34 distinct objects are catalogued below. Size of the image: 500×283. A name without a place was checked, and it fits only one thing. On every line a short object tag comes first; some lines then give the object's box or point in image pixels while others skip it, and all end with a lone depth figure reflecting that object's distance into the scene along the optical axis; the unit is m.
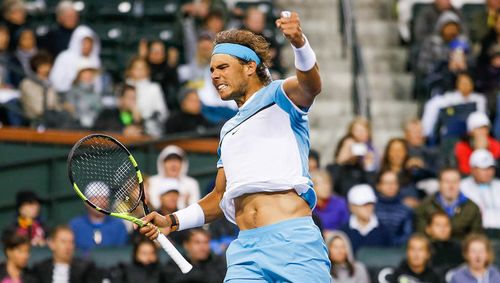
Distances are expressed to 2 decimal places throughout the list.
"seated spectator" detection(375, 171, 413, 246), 13.40
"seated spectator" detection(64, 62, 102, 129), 15.25
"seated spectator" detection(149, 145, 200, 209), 13.65
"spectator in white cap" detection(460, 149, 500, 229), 13.74
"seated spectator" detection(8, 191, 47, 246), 13.28
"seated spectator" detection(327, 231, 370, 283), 12.31
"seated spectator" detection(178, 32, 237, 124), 15.20
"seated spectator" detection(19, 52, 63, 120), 15.19
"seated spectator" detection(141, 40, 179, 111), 15.86
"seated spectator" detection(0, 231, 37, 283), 12.20
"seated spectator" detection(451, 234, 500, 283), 12.20
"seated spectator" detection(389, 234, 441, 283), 12.30
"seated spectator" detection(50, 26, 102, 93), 15.70
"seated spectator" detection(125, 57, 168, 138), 15.32
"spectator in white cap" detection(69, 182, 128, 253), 13.28
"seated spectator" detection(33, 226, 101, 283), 12.32
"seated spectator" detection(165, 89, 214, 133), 15.04
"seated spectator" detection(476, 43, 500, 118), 15.80
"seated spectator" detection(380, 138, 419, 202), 14.07
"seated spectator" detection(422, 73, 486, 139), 15.27
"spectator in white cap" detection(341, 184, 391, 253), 13.15
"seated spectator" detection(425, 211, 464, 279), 12.85
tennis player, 7.54
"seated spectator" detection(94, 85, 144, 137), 14.94
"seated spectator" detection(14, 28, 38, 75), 15.80
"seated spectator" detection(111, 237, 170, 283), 12.31
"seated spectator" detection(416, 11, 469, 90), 16.02
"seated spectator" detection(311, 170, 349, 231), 13.33
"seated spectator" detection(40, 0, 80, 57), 16.36
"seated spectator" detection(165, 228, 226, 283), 12.27
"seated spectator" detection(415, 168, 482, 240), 13.20
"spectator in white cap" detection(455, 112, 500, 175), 14.35
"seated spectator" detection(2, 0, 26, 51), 16.36
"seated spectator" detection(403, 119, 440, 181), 14.64
